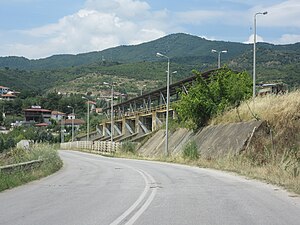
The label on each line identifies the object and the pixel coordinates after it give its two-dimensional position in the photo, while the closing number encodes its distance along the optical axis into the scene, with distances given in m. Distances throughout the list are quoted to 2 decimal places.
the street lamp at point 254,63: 29.38
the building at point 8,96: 151.31
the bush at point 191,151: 31.70
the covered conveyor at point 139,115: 65.81
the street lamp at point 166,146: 39.38
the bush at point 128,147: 54.67
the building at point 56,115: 145.76
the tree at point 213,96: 38.09
